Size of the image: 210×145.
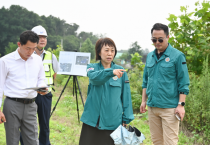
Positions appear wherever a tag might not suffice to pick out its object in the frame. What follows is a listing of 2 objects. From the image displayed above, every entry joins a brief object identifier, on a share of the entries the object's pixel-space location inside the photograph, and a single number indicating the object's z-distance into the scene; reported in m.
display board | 5.61
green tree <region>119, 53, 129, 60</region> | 55.25
